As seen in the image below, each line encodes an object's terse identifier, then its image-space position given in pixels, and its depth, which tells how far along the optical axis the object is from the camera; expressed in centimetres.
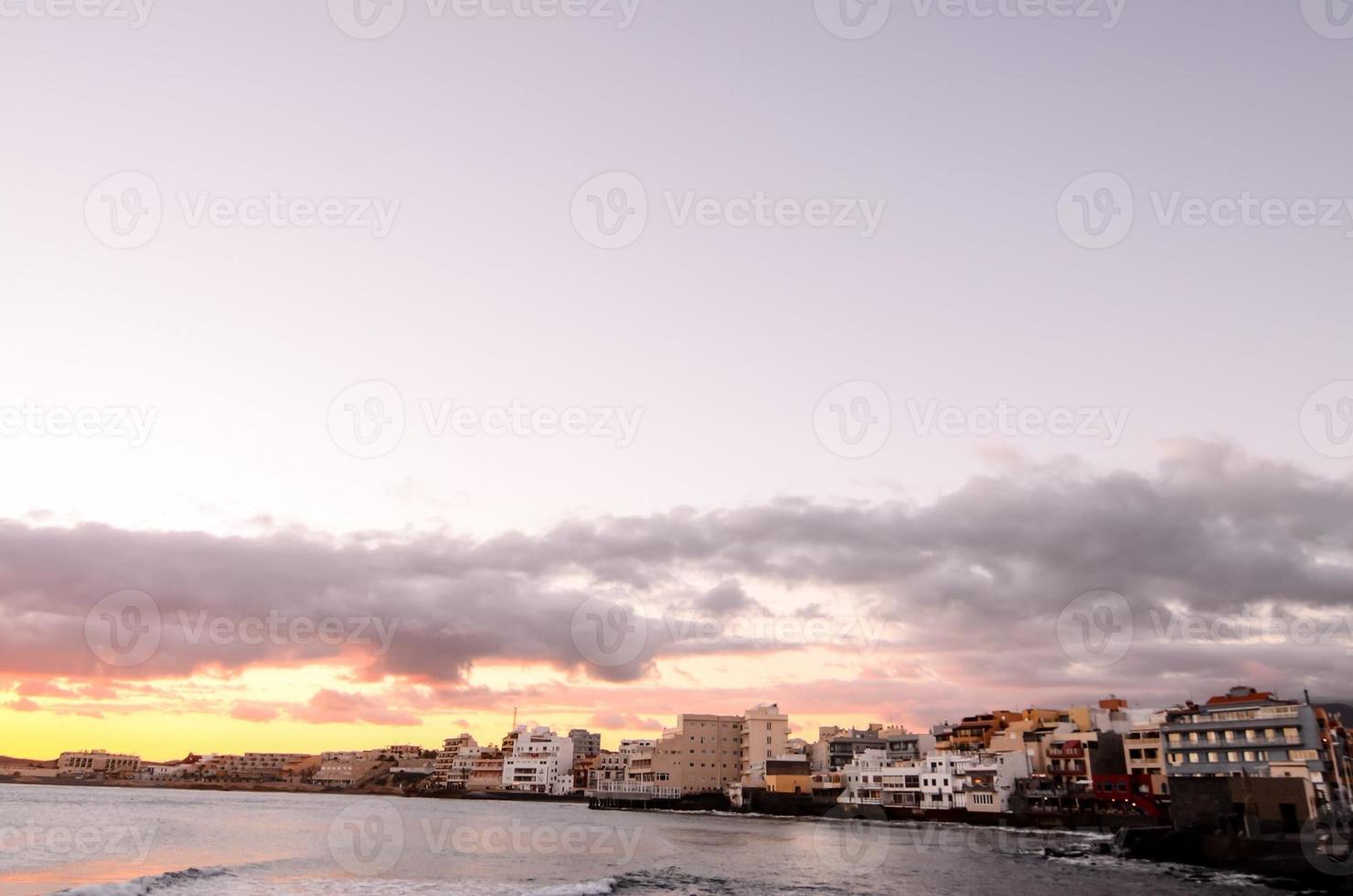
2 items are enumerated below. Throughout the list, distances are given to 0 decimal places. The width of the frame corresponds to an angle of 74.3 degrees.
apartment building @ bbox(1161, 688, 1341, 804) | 7200
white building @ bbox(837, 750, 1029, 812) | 10419
